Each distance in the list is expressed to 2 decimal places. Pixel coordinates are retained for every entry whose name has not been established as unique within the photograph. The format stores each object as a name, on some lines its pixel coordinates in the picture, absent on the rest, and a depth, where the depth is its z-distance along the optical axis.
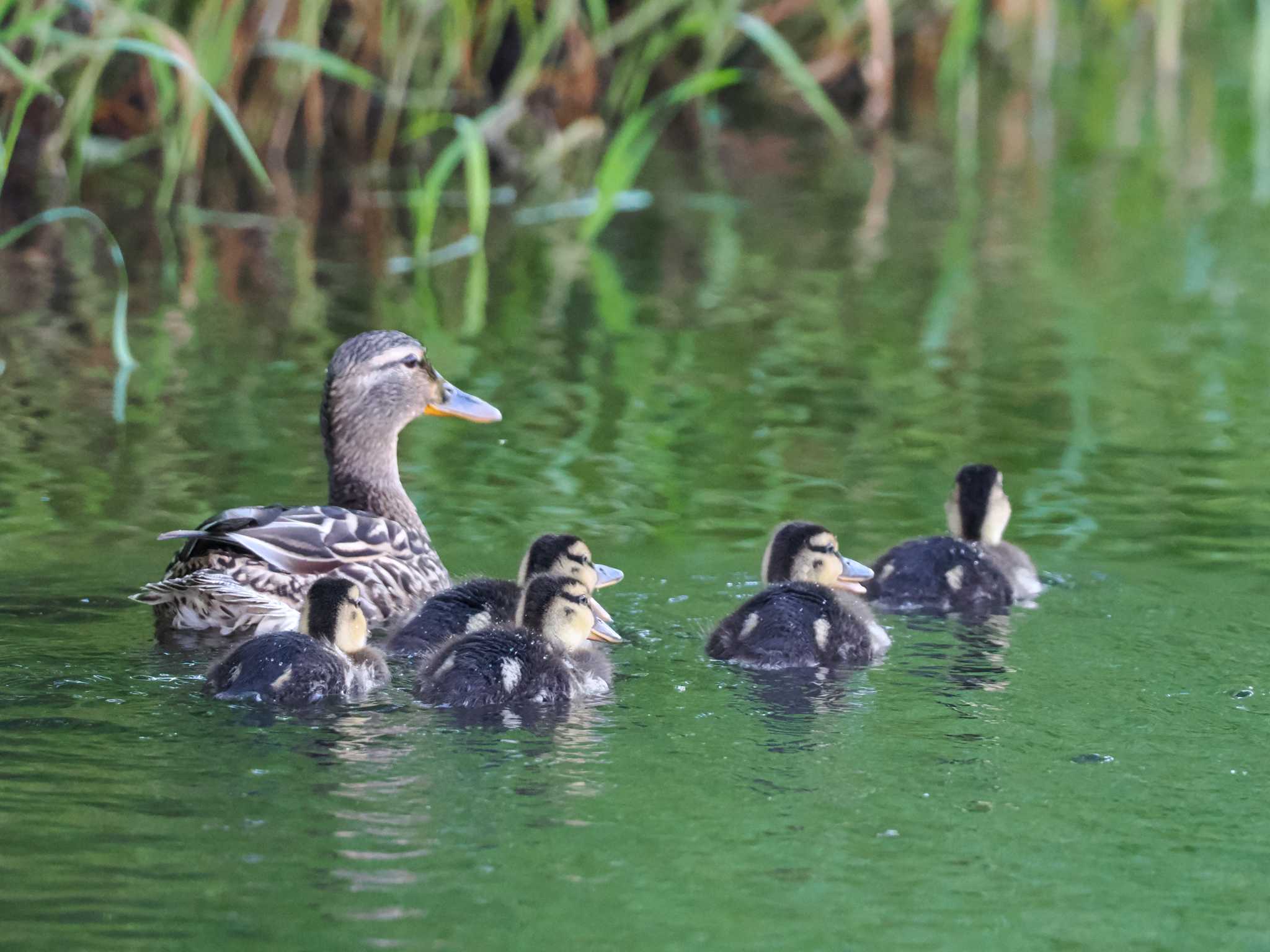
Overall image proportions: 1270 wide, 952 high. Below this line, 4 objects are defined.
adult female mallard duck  10.42
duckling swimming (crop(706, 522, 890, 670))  9.94
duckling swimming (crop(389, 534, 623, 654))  10.11
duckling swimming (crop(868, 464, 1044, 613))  11.09
